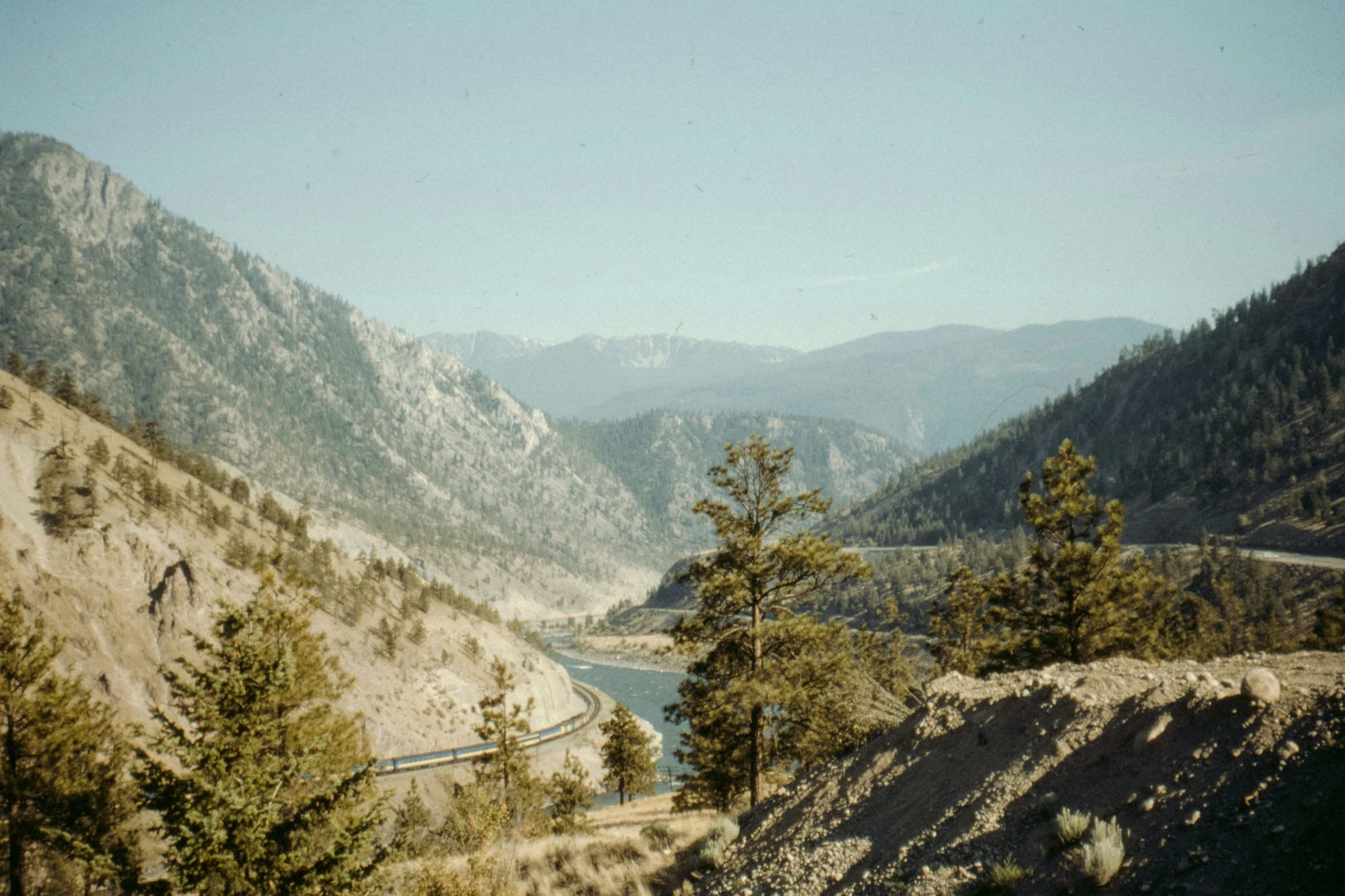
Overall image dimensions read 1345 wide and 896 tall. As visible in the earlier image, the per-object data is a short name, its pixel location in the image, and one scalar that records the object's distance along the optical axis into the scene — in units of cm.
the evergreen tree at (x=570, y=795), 4109
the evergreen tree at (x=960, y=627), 3503
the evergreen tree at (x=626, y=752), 5119
